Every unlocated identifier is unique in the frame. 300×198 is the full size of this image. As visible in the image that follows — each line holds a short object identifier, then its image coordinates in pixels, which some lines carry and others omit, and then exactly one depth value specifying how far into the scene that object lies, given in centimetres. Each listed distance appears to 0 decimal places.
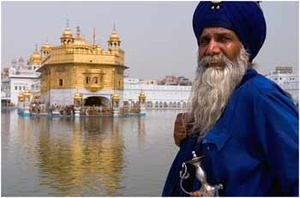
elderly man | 115
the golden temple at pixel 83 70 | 2722
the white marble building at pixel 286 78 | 4141
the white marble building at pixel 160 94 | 5119
